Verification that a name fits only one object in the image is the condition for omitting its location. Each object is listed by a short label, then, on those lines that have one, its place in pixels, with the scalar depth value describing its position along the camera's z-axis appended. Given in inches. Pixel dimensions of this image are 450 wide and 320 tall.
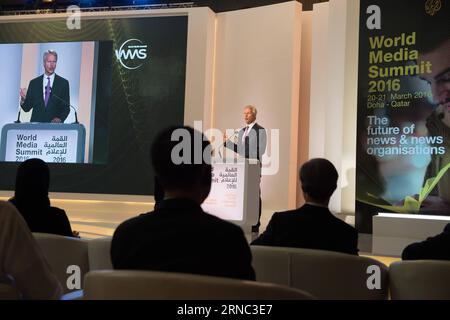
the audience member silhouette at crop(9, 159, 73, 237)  88.4
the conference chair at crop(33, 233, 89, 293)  76.0
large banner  226.2
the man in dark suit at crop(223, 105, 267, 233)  269.4
